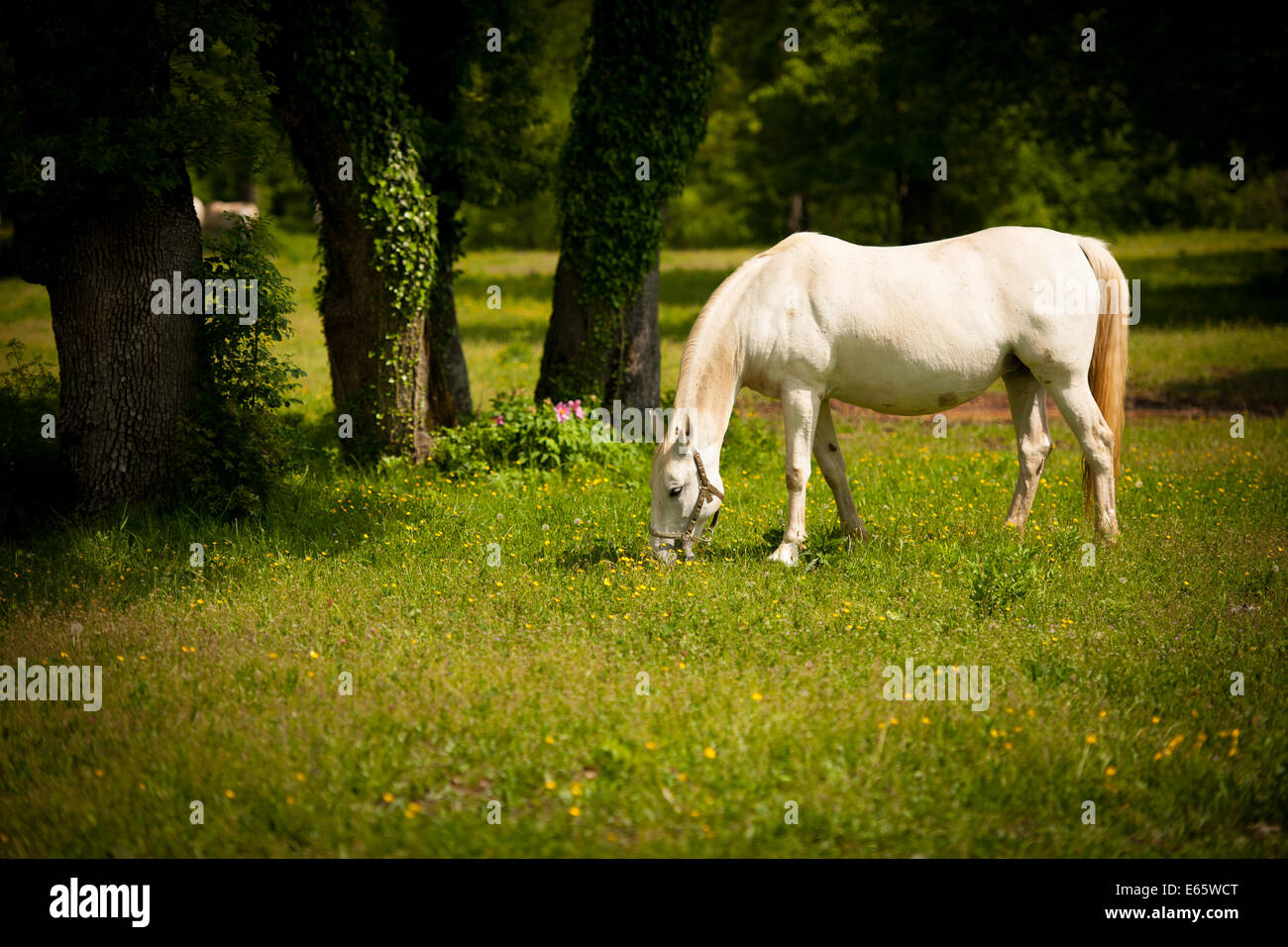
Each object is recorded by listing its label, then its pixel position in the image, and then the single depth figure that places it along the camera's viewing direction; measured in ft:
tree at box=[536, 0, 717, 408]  37.17
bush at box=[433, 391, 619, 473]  35.81
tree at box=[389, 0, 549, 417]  40.11
